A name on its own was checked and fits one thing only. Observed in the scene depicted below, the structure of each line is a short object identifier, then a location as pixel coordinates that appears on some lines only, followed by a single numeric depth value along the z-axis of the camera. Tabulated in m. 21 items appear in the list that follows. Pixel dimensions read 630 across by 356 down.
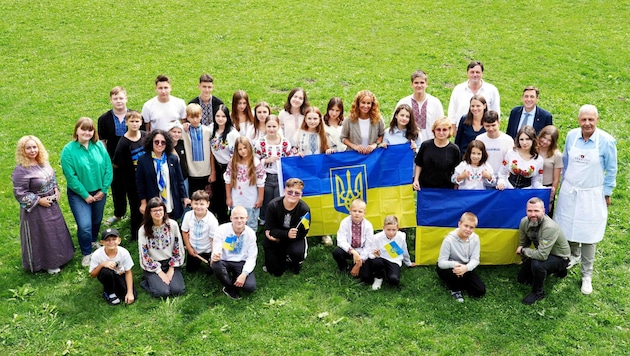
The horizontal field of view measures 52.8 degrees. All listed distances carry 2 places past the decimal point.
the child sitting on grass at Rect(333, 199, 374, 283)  9.38
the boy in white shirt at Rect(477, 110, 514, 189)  9.68
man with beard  8.87
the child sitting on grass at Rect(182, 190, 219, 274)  9.41
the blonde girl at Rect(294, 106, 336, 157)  10.27
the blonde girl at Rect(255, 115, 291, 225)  10.18
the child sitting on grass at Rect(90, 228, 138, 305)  8.91
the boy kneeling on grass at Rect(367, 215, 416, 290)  9.30
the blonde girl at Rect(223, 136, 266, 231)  9.95
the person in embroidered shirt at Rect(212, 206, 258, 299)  9.13
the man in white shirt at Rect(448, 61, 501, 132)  11.14
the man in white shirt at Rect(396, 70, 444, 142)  10.80
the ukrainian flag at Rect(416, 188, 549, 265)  9.64
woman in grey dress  9.32
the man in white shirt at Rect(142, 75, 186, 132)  10.65
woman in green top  9.70
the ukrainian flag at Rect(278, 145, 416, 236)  10.29
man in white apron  9.02
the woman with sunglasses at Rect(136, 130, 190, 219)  9.76
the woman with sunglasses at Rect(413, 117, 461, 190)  9.64
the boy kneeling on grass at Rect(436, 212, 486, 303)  9.08
